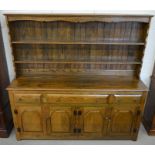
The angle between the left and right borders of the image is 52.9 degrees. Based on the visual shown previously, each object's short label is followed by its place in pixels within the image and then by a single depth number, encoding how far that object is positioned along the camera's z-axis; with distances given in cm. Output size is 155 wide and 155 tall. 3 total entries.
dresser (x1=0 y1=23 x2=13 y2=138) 224
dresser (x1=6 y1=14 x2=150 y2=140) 202
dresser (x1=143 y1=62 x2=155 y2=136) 239
